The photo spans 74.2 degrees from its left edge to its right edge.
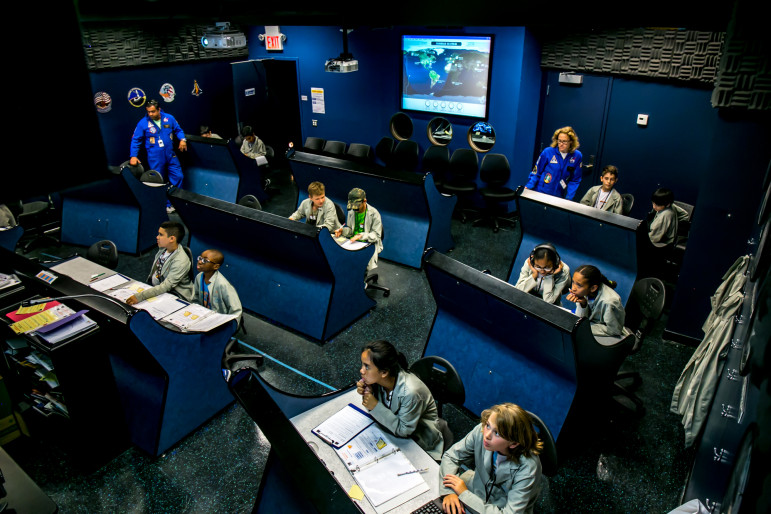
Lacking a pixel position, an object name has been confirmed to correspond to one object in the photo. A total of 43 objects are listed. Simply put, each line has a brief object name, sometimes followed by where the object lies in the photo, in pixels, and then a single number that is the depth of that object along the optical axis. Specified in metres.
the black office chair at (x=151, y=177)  7.61
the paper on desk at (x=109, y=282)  4.76
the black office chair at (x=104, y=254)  5.64
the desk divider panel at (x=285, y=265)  5.17
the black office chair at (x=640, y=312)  4.32
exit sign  10.57
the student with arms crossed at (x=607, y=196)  6.20
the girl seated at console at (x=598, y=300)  4.05
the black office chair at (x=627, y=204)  6.46
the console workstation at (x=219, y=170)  8.54
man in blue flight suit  8.63
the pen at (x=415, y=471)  2.87
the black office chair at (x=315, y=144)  10.52
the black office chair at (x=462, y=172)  8.34
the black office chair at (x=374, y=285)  6.25
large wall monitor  8.10
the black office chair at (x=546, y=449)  2.93
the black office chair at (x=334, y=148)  10.12
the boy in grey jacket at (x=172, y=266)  4.93
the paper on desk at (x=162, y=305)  4.42
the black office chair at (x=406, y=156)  9.12
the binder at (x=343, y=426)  3.07
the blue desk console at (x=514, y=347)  3.57
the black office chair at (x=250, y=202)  6.68
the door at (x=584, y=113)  7.63
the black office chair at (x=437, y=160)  8.74
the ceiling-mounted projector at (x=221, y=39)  7.45
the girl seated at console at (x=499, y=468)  2.65
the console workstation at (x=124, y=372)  3.68
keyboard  2.65
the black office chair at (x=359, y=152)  9.73
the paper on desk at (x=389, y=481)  2.75
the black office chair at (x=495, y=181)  8.02
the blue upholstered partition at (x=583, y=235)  4.83
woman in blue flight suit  6.73
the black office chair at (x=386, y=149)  9.48
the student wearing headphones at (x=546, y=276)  4.57
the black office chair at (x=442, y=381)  3.39
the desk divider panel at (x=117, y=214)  7.23
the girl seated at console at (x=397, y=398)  3.09
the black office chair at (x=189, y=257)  5.09
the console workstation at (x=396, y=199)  6.60
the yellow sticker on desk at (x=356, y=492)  2.73
